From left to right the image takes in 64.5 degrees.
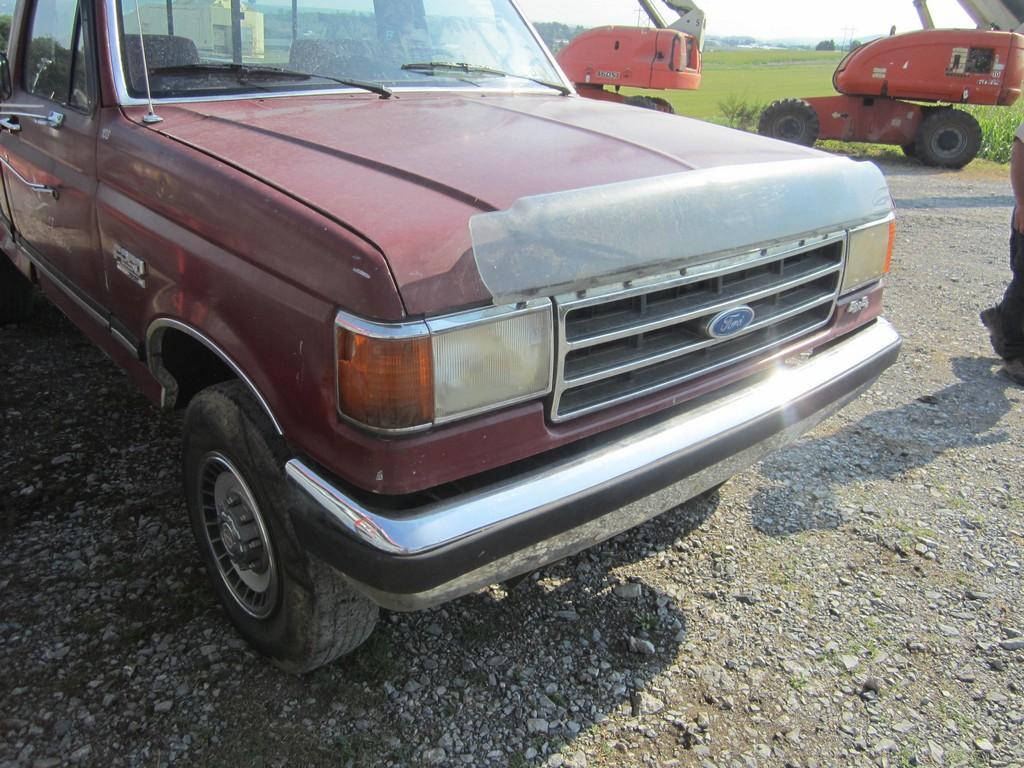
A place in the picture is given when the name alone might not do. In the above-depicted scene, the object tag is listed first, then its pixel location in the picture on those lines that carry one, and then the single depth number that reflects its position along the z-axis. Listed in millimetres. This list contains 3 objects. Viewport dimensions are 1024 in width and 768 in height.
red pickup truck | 1762
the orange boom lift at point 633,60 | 13539
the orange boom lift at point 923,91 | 12297
